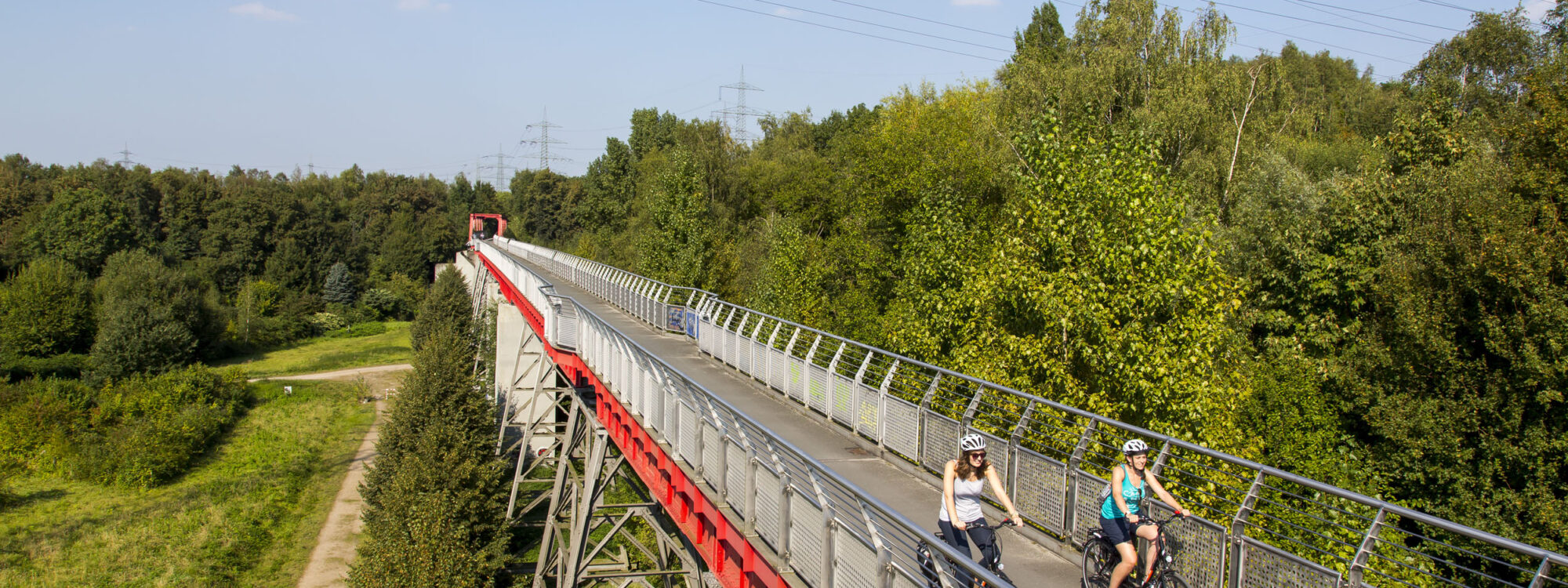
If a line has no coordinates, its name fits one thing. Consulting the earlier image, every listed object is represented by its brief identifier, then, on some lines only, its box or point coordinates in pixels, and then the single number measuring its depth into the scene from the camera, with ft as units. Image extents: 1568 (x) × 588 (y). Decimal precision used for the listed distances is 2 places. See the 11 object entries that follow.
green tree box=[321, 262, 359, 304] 302.86
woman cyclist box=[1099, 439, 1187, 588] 22.04
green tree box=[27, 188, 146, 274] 246.47
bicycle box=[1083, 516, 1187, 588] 21.58
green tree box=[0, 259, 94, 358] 178.81
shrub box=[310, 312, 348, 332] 281.95
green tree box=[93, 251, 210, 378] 171.73
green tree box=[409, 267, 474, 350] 172.84
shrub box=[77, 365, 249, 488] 121.49
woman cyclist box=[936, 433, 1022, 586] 21.68
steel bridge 21.68
